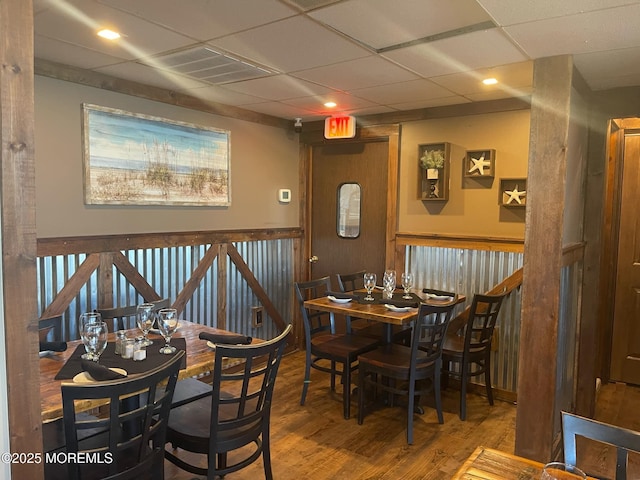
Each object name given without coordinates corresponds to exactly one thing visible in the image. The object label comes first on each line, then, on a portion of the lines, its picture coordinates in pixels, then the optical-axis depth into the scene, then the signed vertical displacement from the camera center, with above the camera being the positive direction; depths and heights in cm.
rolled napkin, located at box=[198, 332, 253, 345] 265 -74
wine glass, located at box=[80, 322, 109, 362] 228 -63
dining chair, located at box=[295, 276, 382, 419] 368 -111
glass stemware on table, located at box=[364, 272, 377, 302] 417 -61
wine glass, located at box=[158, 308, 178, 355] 251 -61
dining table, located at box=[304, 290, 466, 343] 350 -76
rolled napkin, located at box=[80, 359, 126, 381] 203 -71
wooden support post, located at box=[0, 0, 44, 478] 125 -5
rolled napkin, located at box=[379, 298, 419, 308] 373 -72
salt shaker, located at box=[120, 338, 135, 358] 237 -71
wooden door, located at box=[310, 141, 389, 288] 484 +6
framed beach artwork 345 +38
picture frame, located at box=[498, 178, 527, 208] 396 +18
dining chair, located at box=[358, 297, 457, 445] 330 -110
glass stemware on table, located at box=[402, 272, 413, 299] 428 -64
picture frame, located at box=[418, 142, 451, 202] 431 +37
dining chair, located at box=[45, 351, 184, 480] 168 -89
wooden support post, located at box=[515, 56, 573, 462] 260 -23
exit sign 475 +84
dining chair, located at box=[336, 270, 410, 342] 424 -107
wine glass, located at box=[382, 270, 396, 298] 409 -62
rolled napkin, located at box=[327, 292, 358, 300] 396 -71
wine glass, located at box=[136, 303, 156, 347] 255 -60
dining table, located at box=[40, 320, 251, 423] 191 -77
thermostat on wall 507 +15
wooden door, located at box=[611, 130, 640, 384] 431 -58
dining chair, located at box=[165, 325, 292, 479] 219 -108
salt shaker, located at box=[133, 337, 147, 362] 234 -72
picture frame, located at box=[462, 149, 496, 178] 409 +43
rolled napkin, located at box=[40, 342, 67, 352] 246 -73
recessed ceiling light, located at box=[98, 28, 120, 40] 252 +92
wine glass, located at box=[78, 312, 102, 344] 233 -56
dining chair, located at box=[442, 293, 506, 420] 365 -108
